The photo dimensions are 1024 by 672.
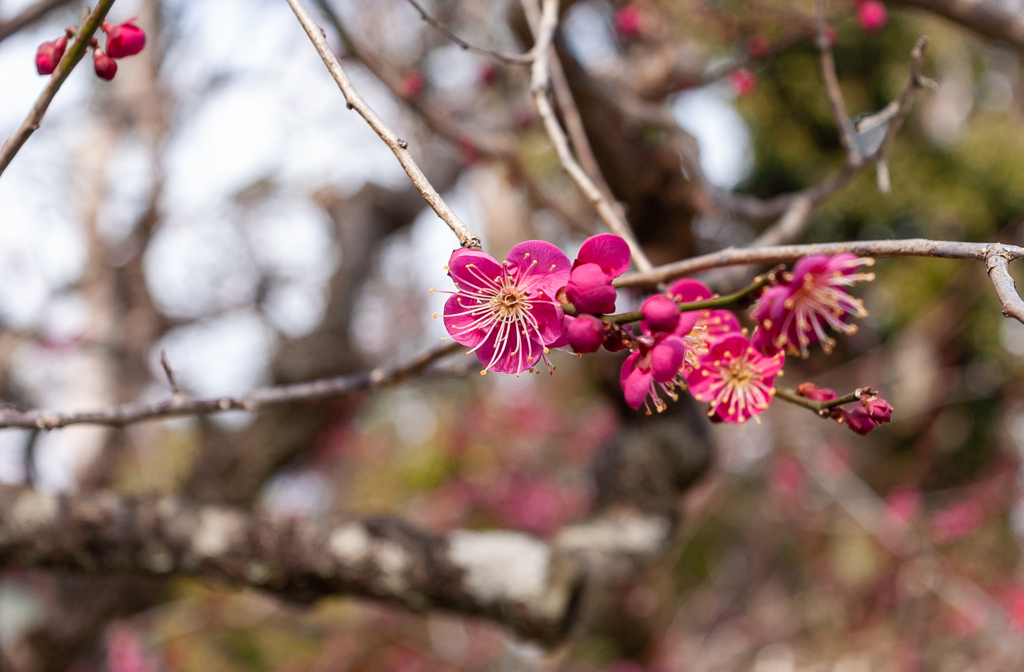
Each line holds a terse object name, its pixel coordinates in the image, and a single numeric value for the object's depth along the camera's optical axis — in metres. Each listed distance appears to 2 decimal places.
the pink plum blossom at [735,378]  0.53
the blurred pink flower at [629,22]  1.91
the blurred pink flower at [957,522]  3.59
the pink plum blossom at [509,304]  0.50
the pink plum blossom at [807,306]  0.50
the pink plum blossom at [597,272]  0.50
